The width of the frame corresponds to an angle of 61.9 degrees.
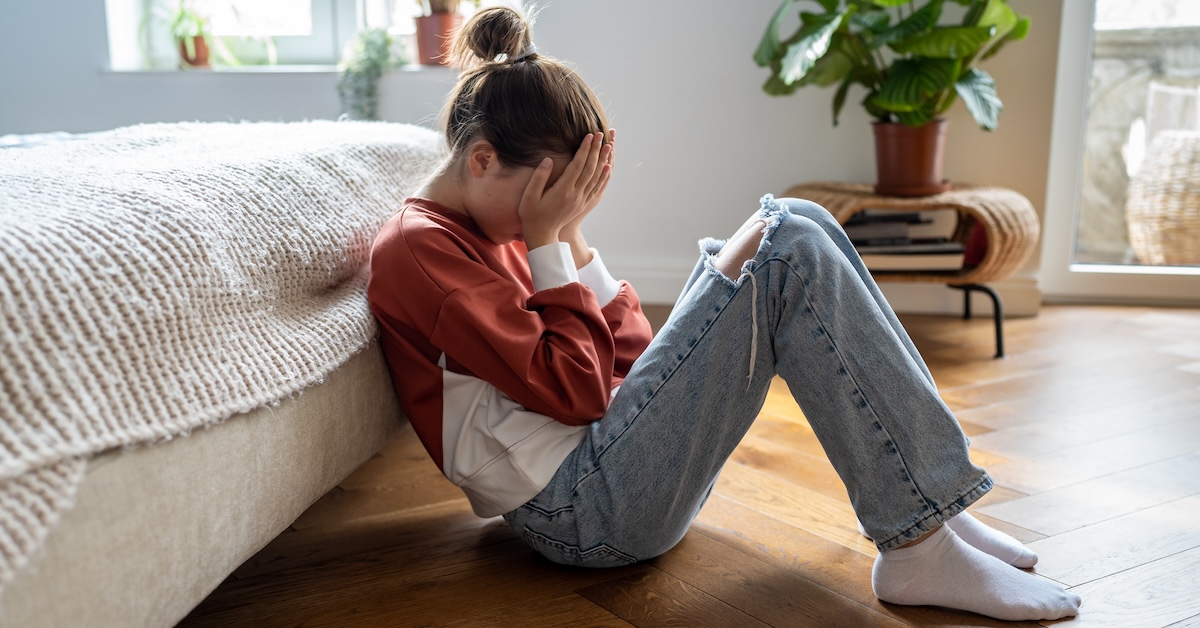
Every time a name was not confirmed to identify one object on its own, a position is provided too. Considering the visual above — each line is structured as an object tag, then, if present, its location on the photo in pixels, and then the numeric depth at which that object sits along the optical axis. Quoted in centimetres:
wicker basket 284
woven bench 230
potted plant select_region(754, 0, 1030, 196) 225
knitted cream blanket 65
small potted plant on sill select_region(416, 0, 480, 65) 290
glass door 285
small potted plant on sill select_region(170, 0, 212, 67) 304
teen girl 100
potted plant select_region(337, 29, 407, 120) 290
